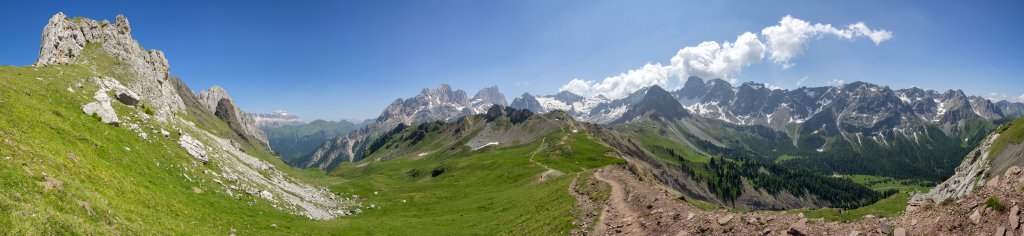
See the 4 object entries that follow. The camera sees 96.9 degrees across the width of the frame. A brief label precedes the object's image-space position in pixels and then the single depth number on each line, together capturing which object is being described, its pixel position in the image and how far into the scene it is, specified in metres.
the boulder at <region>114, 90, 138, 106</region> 64.62
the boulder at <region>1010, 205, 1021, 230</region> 17.84
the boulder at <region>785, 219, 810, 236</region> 25.62
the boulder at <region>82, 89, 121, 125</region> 51.25
